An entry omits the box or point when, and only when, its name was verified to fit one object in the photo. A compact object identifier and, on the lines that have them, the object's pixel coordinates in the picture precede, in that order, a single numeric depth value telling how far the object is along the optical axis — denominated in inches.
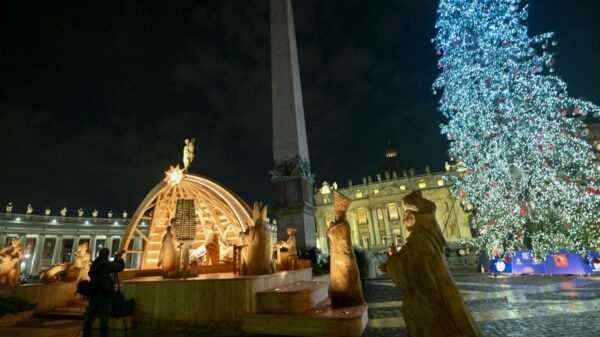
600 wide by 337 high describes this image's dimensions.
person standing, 211.2
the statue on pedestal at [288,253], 479.7
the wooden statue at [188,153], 575.5
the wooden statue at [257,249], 351.3
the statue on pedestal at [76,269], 482.3
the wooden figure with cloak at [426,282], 115.0
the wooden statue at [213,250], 607.2
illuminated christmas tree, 487.2
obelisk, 642.8
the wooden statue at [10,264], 441.4
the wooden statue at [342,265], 291.1
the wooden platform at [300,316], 224.7
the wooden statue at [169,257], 381.7
